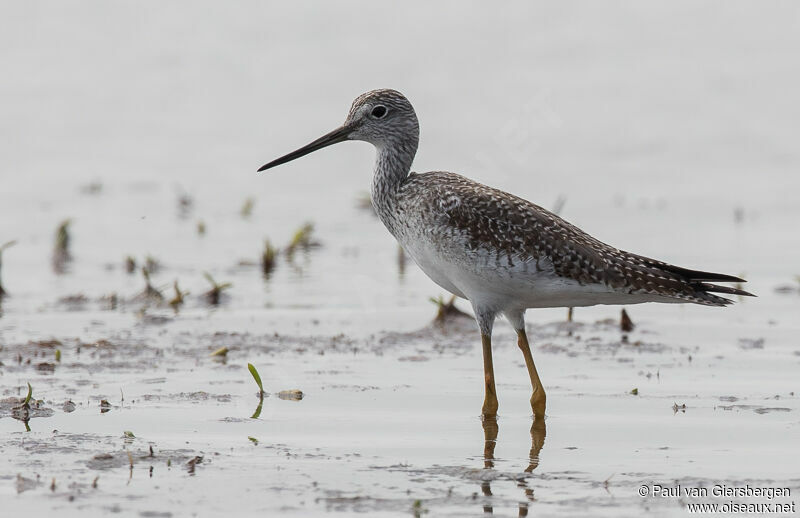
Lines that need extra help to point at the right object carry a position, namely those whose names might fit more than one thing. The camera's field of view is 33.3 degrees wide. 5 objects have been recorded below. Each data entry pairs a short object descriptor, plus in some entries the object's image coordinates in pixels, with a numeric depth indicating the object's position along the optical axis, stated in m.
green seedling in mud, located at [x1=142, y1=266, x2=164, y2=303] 12.34
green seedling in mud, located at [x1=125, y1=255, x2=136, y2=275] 13.80
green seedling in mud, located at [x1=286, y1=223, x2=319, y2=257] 14.17
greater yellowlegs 8.81
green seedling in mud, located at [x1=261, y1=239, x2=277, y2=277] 13.67
